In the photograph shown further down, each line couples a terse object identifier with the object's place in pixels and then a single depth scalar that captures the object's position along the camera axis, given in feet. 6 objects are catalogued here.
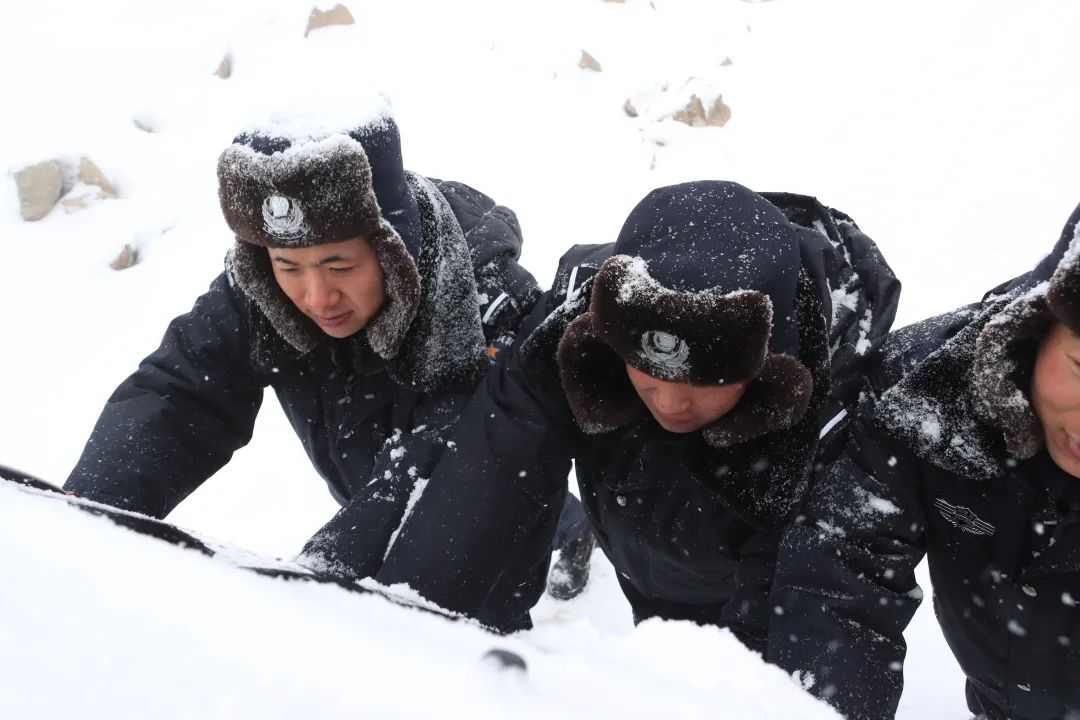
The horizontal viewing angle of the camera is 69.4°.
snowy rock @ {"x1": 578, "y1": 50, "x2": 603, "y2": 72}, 19.49
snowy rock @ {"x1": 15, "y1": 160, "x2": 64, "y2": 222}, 15.03
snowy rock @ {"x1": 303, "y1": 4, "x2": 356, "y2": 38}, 19.60
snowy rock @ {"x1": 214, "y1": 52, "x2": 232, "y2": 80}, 18.53
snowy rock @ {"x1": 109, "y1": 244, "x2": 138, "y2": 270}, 14.47
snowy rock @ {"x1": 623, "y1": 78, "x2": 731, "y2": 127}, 17.34
